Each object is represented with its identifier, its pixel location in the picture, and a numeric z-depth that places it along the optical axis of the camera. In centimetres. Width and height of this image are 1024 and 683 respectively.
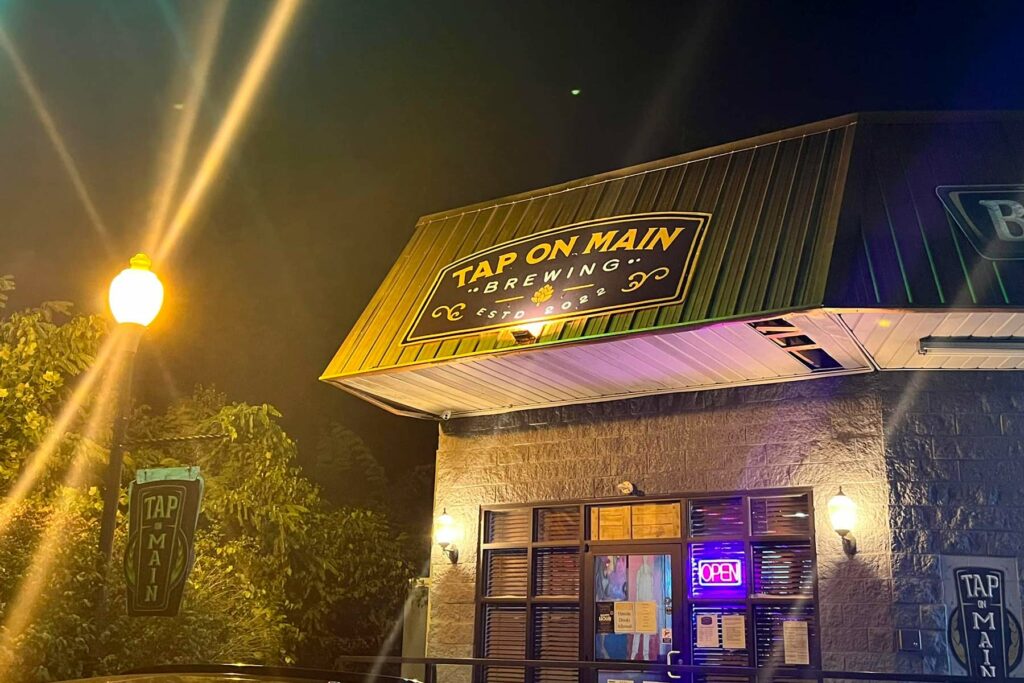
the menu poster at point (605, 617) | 1066
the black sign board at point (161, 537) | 829
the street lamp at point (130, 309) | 844
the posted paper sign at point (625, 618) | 1048
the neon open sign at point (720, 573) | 990
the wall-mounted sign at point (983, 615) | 855
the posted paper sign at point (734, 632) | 970
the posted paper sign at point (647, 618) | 1035
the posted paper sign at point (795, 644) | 930
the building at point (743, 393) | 838
